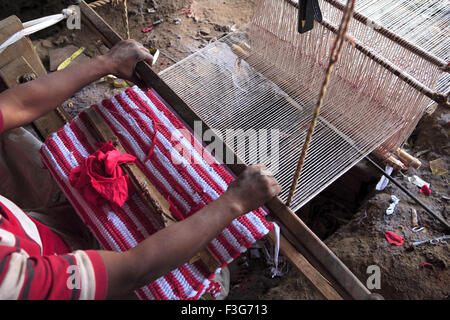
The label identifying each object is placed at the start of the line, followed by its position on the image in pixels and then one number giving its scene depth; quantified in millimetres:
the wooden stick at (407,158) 2152
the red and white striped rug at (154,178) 1340
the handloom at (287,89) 1834
